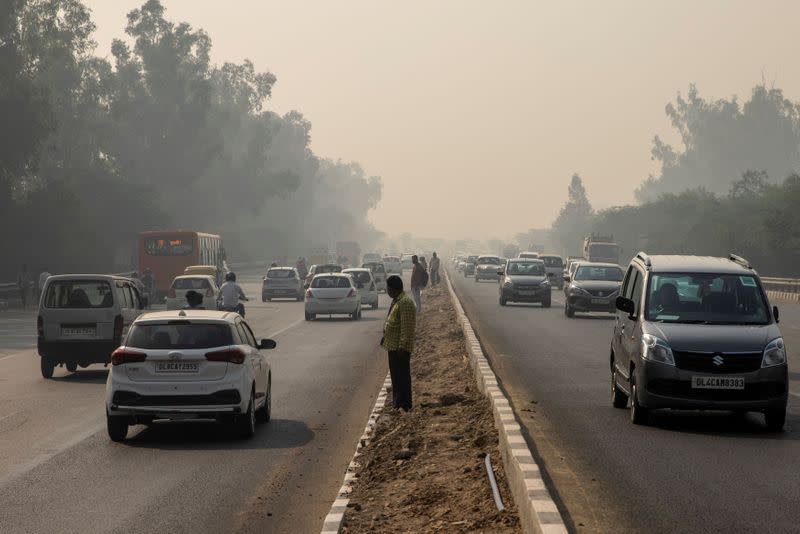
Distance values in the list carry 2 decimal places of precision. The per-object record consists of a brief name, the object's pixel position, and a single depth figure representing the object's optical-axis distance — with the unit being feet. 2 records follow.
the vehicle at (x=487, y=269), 292.81
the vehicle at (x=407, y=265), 454.85
